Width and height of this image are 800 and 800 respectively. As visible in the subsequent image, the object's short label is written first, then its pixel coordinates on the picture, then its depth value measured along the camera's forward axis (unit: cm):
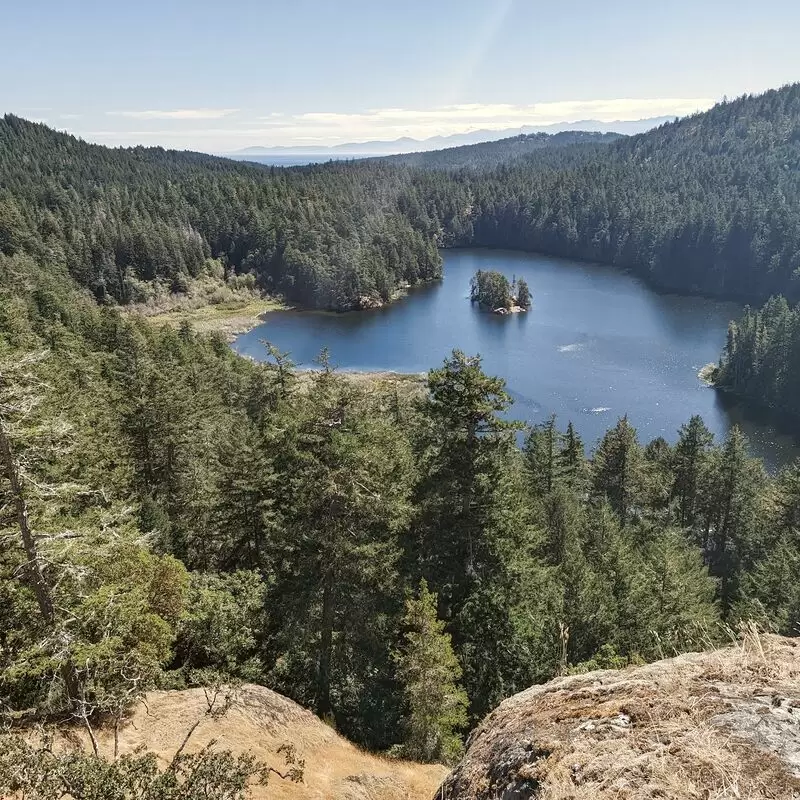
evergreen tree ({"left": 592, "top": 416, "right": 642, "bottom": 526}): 4881
